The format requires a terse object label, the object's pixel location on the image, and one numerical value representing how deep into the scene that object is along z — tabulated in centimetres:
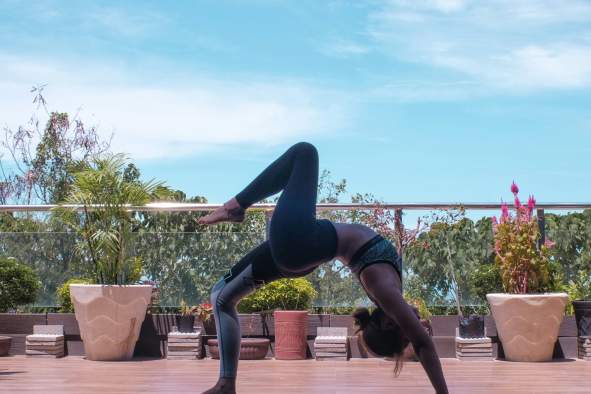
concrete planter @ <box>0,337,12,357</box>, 712
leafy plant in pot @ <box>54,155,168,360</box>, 668
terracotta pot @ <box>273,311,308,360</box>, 687
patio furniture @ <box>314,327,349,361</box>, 680
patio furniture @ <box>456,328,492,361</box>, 677
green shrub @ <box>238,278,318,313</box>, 710
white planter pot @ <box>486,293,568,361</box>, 649
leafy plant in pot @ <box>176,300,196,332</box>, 699
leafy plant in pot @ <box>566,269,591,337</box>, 724
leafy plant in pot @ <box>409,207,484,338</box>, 727
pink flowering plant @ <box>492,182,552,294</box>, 666
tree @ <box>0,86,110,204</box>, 2216
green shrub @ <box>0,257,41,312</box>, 729
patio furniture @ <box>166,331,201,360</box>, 690
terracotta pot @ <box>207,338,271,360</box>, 678
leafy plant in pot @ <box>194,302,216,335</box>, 703
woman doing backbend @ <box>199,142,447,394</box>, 297
